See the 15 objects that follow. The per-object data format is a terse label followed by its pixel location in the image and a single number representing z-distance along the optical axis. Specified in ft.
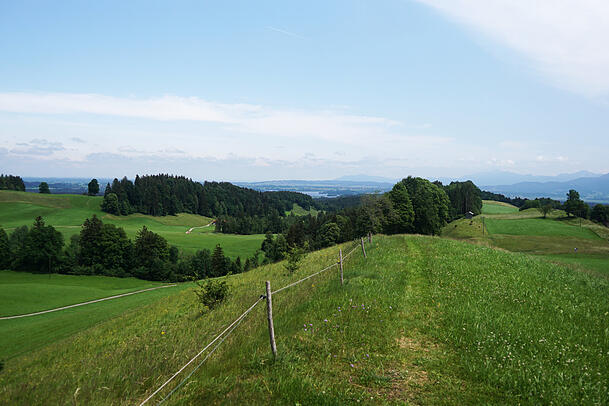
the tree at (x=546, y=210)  300.09
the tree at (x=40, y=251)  212.64
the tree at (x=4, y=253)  215.31
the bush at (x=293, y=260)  70.22
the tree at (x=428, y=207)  194.70
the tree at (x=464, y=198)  331.98
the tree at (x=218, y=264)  244.22
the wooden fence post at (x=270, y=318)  21.34
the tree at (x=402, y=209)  187.76
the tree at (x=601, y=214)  291.38
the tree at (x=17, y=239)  221.25
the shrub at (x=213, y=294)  48.51
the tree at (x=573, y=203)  278.79
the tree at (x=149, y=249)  245.04
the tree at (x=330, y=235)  272.10
